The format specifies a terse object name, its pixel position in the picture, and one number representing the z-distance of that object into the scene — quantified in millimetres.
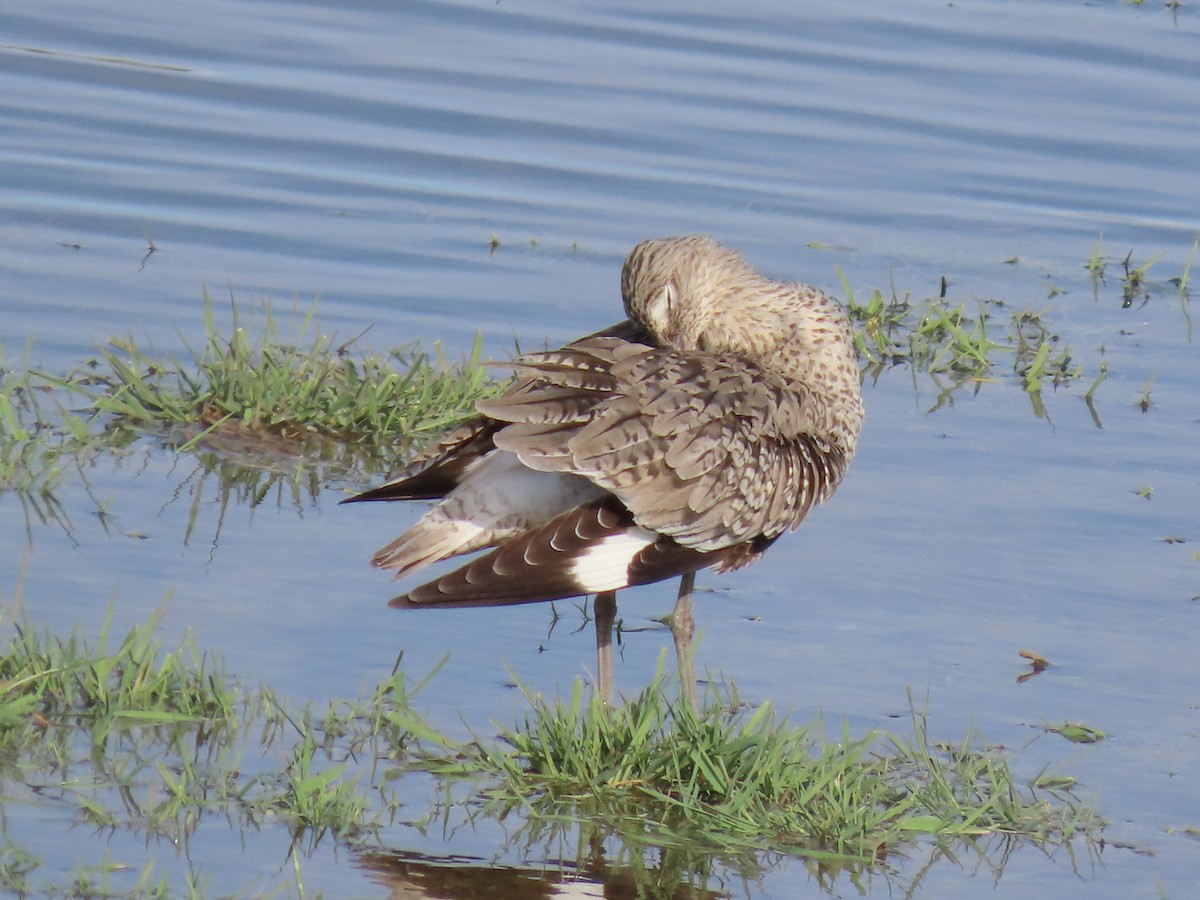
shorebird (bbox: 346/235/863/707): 9352
